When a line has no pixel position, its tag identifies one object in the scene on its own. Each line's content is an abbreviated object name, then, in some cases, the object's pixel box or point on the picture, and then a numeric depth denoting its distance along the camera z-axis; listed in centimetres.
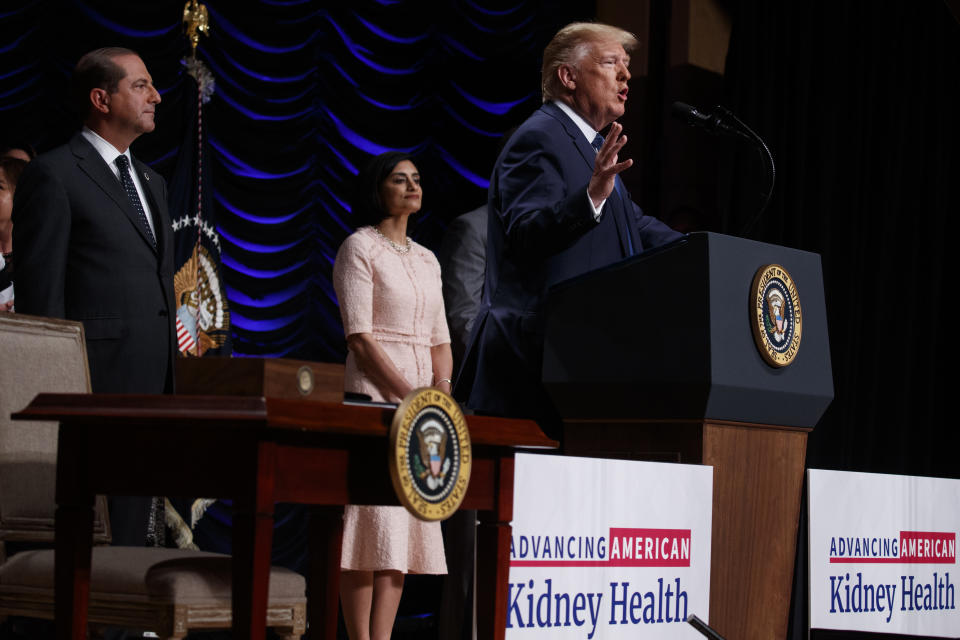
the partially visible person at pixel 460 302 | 743
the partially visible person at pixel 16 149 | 853
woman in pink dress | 626
